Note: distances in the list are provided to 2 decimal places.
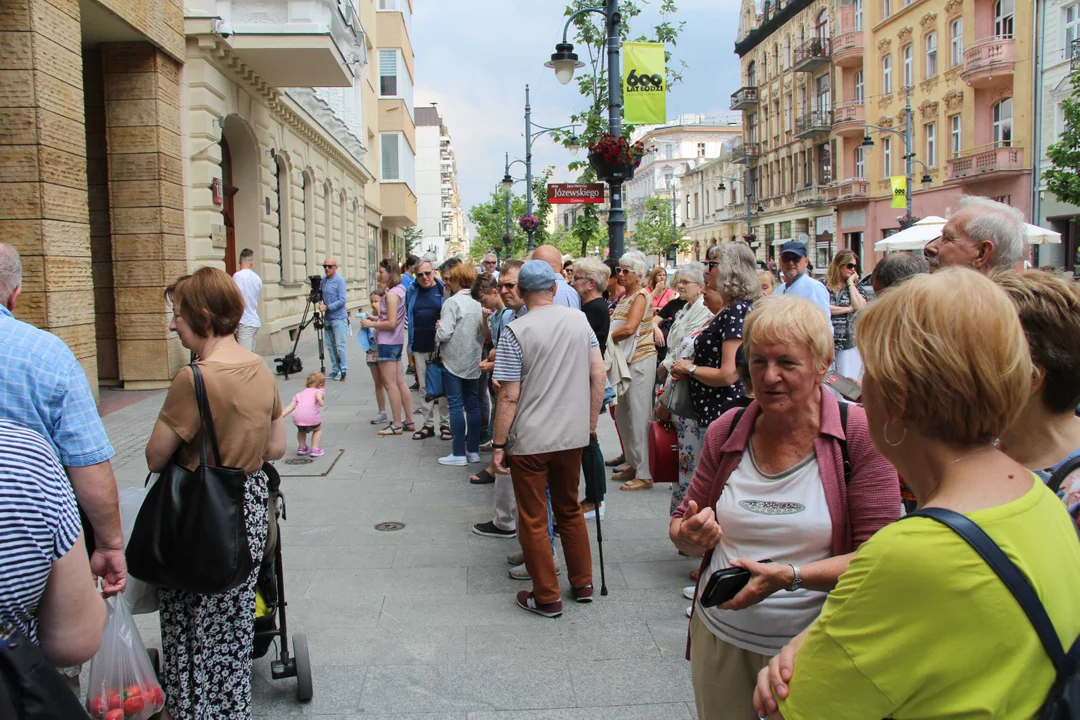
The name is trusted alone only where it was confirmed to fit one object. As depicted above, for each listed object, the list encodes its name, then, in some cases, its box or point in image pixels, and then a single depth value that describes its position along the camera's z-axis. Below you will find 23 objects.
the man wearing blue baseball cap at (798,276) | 7.71
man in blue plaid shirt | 2.70
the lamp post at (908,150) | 36.56
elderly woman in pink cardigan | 2.43
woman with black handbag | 3.29
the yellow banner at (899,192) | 31.70
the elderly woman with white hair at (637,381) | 7.64
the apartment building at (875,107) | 35.38
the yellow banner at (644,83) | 12.83
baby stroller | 3.81
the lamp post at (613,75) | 12.38
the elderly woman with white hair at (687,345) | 5.39
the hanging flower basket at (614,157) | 12.40
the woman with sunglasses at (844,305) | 7.16
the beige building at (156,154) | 9.38
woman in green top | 1.29
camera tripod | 14.81
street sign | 13.44
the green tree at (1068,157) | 23.42
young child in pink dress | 8.90
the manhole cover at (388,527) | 6.63
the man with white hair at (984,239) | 3.79
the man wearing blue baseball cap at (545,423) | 4.90
